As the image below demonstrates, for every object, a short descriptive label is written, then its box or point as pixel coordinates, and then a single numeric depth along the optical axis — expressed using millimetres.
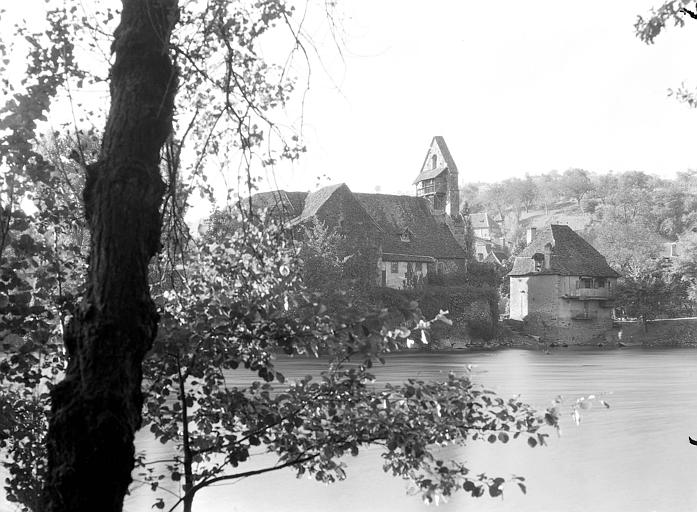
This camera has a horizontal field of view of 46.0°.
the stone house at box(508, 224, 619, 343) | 62562
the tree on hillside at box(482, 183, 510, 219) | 170000
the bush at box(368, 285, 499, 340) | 57062
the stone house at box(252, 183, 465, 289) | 55781
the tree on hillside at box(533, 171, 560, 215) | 173250
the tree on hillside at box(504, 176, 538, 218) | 172625
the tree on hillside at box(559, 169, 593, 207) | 174000
